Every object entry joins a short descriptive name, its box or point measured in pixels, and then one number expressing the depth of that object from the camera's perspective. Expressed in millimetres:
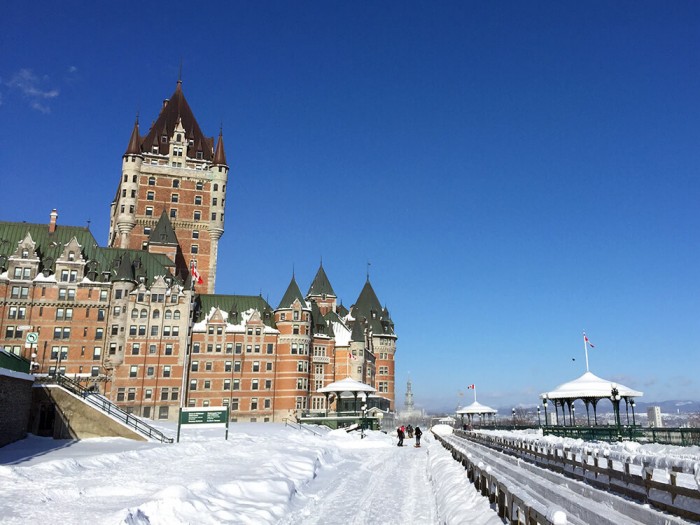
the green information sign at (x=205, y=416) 34656
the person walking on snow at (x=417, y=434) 46400
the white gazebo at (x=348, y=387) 55438
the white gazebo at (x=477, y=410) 63059
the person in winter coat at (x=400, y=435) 46584
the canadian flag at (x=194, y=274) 66000
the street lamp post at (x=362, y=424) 49688
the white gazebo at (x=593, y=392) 39594
